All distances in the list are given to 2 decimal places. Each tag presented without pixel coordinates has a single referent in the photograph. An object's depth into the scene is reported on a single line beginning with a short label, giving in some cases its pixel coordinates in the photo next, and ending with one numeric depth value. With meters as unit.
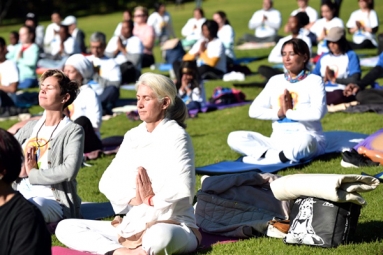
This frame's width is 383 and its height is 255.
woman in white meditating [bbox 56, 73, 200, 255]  5.21
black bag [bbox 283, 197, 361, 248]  5.16
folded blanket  5.07
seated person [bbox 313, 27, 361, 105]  10.98
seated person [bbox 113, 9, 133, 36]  18.37
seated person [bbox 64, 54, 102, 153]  8.42
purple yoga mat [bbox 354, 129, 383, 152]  7.98
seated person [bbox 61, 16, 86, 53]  18.05
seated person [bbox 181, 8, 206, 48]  19.55
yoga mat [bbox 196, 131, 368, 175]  7.95
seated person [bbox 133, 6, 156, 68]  17.73
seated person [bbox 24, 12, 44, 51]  21.87
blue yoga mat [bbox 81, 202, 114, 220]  6.61
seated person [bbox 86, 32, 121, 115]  12.22
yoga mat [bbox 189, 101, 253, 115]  11.87
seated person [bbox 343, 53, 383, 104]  10.61
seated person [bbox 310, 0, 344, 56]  15.62
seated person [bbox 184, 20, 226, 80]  14.76
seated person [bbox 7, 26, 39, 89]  15.52
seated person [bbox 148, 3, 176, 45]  22.23
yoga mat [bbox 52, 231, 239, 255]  5.43
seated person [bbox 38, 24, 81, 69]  17.30
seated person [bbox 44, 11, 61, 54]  19.85
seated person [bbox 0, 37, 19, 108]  12.62
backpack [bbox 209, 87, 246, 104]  12.63
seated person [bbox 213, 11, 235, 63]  16.55
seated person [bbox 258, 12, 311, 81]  13.23
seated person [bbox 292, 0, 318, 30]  17.62
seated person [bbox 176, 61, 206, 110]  11.52
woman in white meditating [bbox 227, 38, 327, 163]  7.89
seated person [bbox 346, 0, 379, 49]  16.94
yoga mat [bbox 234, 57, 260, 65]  17.48
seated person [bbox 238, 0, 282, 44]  19.72
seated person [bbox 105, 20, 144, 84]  15.58
